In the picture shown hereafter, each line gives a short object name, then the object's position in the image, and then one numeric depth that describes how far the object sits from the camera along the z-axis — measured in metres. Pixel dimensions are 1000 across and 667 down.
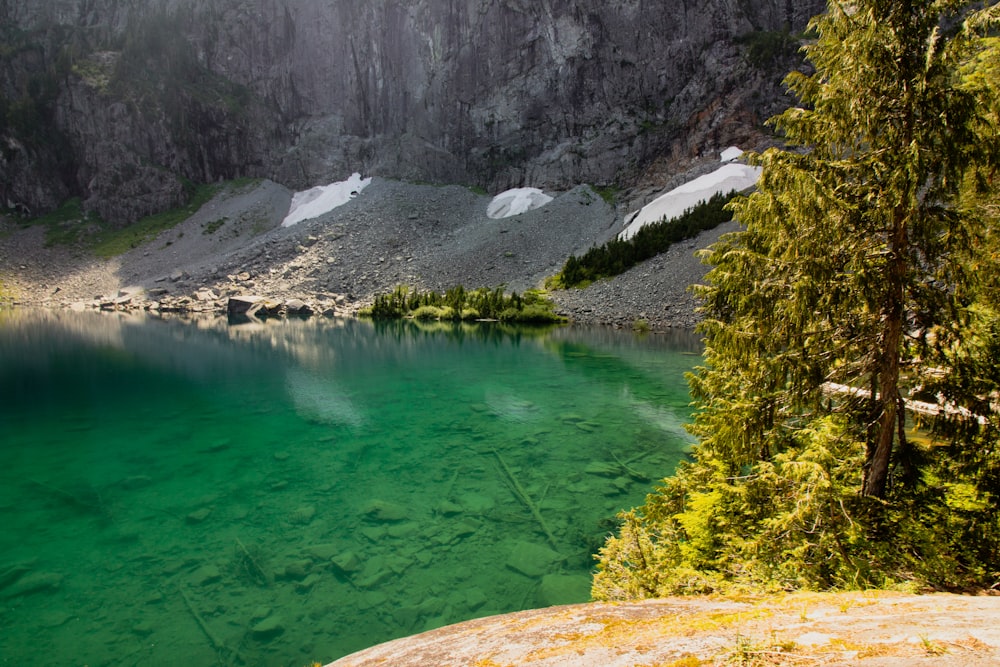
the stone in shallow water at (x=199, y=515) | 11.34
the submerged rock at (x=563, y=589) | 8.44
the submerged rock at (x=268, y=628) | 7.63
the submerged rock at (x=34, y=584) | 8.64
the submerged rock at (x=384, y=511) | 11.41
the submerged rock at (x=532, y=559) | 9.44
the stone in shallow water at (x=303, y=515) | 11.24
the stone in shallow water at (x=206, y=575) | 8.95
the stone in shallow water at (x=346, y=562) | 9.36
